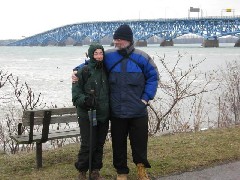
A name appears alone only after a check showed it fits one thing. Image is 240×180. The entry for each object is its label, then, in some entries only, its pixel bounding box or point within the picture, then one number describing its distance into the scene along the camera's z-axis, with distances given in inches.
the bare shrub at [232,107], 462.7
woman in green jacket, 188.5
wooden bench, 226.1
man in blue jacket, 191.5
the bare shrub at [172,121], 403.9
